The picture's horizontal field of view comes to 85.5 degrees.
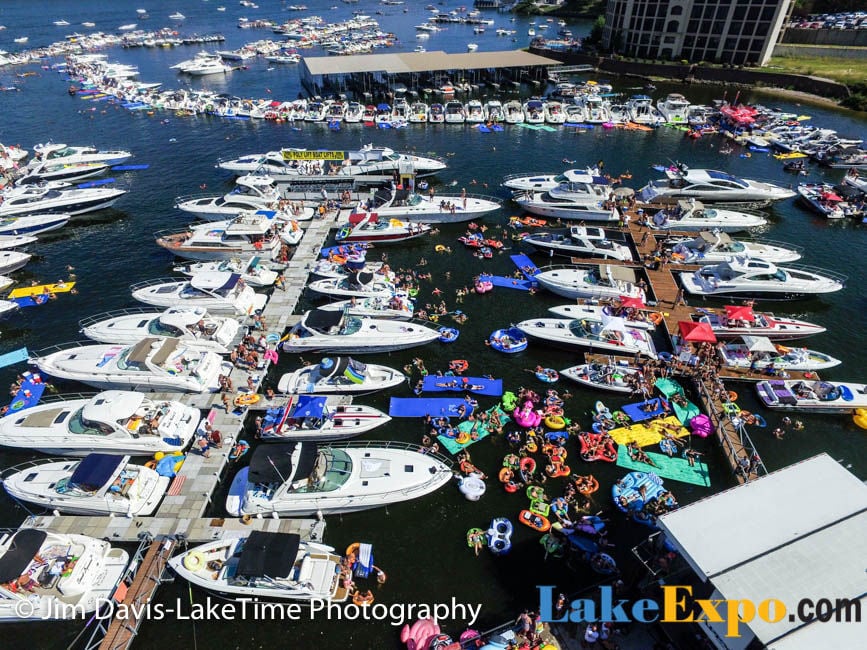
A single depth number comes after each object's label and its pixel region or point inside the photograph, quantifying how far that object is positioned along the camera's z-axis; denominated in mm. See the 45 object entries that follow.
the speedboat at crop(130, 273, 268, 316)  35406
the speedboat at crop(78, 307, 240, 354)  31812
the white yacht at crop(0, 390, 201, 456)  25391
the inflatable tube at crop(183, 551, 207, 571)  20172
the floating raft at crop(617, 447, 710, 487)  25219
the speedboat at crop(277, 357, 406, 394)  29547
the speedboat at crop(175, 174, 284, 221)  48406
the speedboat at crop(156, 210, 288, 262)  42525
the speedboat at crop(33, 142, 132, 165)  59025
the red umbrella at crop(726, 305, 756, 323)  33000
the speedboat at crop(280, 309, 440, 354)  32531
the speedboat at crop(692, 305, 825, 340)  33188
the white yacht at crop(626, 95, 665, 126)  74375
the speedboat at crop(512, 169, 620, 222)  48094
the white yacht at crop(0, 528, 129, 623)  19125
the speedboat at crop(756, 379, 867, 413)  28594
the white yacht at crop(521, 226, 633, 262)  41906
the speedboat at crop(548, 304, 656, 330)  34500
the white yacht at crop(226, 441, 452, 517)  22703
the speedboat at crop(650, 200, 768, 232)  45906
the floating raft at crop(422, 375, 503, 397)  30266
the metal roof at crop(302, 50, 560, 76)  83312
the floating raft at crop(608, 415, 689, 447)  27094
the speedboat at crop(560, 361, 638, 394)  29859
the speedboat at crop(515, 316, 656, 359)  32031
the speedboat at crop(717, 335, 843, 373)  30922
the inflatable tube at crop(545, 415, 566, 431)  27734
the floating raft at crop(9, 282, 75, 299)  38906
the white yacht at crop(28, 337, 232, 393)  29047
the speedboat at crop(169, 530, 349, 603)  19500
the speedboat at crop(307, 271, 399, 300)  37000
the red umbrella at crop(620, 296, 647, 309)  34500
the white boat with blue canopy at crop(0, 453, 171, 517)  22766
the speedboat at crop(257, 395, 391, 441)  26547
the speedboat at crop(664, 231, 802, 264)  40438
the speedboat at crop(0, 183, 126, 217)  48019
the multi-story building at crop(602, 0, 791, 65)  96000
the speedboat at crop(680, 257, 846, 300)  37125
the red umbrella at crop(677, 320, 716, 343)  30984
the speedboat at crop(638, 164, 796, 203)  50719
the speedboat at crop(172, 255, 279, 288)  38281
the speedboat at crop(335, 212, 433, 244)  45000
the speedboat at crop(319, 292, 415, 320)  35406
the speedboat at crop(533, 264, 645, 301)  36906
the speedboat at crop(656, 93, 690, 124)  75000
